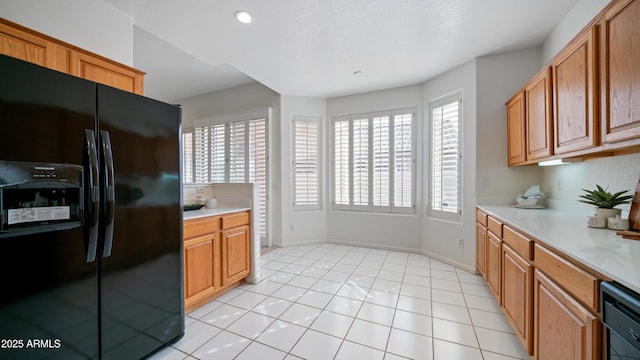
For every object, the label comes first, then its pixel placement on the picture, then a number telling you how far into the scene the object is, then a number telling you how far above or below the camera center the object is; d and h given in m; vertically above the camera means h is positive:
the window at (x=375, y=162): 3.78 +0.29
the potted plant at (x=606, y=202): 1.49 -0.15
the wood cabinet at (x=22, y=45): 1.35 +0.82
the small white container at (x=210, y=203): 2.70 -0.28
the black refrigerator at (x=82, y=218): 1.03 -0.21
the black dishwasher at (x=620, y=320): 0.72 -0.47
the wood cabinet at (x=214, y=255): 2.02 -0.75
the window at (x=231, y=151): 4.23 +0.54
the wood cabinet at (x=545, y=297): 0.94 -0.62
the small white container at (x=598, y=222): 1.49 -0.28
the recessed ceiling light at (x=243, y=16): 2.05 +1.47
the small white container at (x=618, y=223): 1.41 -0.27
